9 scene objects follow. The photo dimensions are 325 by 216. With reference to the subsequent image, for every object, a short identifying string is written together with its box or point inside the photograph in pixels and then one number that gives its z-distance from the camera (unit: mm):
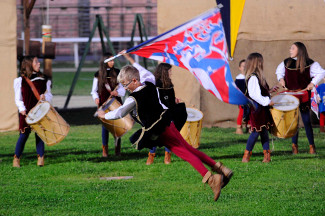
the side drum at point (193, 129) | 19797
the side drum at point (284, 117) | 19312
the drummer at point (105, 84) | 20531
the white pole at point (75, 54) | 84275
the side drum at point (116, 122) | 19641
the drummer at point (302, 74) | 20125
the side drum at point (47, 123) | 18375
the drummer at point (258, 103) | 18328
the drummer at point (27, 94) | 19000
